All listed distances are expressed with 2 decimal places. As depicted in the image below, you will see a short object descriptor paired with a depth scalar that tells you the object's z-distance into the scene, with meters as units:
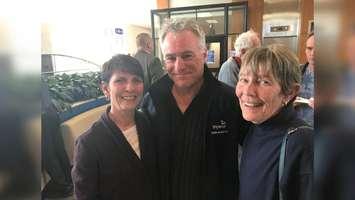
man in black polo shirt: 0.63
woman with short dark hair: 0.59
